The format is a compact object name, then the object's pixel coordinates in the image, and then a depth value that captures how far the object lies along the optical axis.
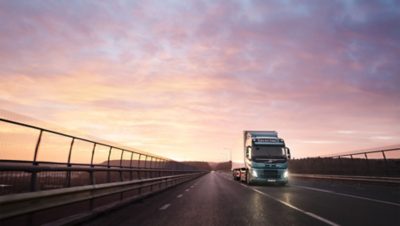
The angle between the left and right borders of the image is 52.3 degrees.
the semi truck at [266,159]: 27.41
